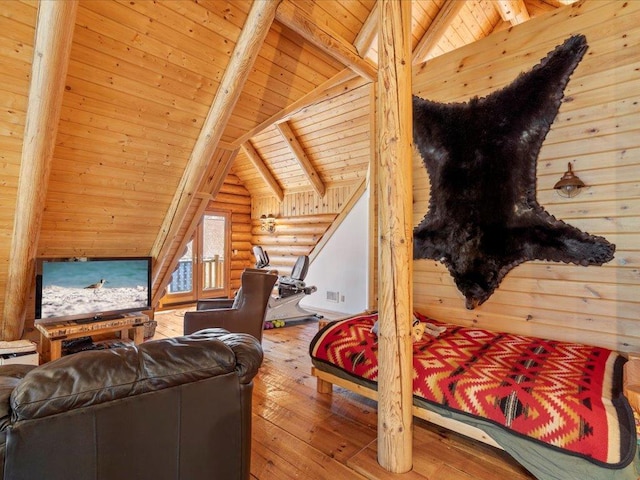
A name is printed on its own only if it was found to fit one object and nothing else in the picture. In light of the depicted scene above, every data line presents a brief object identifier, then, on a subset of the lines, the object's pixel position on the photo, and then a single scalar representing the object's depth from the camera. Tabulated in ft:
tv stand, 10.92
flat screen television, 11.11
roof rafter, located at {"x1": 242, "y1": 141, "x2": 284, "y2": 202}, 21.98
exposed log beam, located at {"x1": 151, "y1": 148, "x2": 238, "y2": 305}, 13.85
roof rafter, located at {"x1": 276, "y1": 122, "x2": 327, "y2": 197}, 18.98
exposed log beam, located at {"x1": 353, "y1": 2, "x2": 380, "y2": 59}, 12.46
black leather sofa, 3.20
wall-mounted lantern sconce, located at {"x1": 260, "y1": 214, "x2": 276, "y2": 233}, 24.12
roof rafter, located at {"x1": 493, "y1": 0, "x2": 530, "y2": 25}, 14.39
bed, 5.20
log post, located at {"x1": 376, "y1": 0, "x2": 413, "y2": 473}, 6.18
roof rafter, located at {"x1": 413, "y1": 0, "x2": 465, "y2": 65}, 13.99
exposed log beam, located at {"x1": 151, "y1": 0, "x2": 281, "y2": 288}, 9.16
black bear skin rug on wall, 9.23
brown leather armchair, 11.55
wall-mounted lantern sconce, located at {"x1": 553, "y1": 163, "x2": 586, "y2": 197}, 8.69
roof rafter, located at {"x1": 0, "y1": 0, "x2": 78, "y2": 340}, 6.75
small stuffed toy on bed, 8.71
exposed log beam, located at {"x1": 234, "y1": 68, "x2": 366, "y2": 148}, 13.21
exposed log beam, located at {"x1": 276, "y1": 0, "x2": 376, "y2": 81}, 9.95
